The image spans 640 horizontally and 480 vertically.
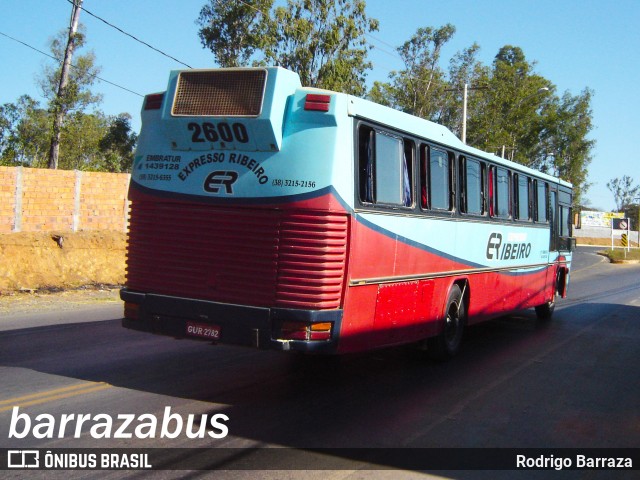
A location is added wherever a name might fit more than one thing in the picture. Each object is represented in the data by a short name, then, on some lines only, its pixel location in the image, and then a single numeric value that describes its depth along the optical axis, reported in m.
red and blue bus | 6.41
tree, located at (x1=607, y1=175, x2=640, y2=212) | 117.75
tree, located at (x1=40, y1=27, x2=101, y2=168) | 23.89
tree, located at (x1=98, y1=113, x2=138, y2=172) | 34.34
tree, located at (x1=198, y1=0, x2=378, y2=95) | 32.22
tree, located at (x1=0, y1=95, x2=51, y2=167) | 45.72
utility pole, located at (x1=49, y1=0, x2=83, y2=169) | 23.30
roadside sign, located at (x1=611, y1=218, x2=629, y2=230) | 48.63
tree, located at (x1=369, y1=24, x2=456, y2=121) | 49.34
